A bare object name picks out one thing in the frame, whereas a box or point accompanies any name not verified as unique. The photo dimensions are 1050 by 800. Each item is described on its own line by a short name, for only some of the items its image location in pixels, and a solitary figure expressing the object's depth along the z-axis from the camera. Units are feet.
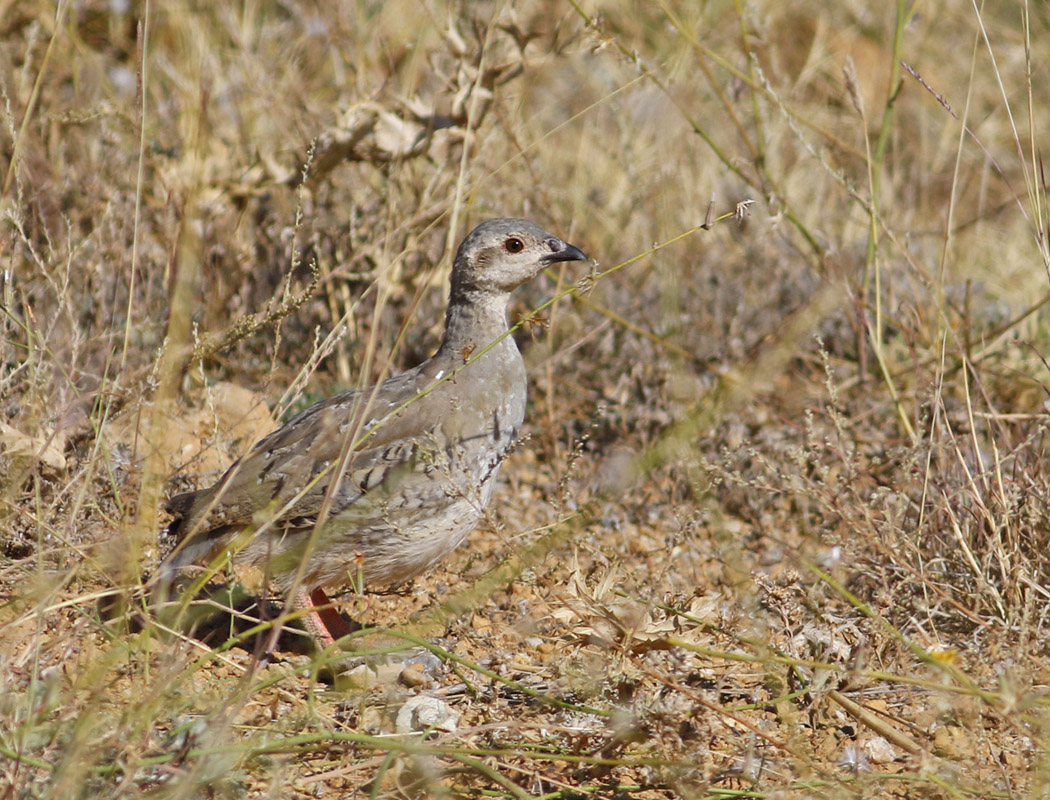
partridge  30.48
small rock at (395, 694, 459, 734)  26.23
